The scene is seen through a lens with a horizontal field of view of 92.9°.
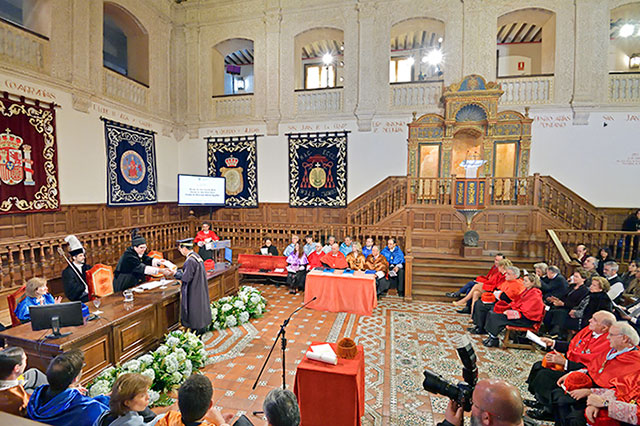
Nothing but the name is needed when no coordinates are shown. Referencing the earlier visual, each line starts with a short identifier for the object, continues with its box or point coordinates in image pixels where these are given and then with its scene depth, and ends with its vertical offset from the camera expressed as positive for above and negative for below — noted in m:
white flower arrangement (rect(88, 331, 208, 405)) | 3.28 -1.94
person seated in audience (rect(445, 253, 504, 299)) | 6.24 -1.83
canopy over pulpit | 8.98 +2.15
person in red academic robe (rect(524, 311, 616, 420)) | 2.98 -1.67
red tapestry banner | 6.02 +0.89
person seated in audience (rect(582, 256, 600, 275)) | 5.41 -1.05
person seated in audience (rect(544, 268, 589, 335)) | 4.59 -1.55
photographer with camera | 1.48 -0.99
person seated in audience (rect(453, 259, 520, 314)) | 5.46 -1.64
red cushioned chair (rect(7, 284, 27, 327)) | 3.98 -1.35
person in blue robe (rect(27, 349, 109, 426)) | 2.07 -1.40
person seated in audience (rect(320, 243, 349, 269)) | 7.31 -1.38
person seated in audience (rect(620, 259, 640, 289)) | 5.33 -1.26
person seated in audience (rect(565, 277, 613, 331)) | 3.93 -1.25
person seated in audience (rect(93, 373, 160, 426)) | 1.91 -1.28
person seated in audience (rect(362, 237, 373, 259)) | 7.54 -1.15
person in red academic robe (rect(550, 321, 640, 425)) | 2.60 -1.46
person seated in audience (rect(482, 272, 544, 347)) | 4.54 -1.65
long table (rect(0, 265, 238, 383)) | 3.14 -1.55
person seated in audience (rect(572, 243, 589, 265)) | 6.27 -1.03
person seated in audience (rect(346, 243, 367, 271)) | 7.21 -1.33
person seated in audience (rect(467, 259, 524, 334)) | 5.03 -1.56
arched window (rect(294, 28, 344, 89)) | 12.52 +5.98
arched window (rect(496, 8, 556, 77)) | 9.48 +5.80
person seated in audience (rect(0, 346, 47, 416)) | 2.19 -1.35
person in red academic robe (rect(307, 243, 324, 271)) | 7.70 -1.39
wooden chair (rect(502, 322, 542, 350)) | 4.57 -2.05
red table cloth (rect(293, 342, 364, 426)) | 2.72 -1.74
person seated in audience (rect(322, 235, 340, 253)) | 7.63 -1.11
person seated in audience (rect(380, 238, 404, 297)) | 7.14 -1.46
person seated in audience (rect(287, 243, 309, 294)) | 7.65 -1.78
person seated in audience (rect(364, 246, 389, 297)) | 6.94 -1.49
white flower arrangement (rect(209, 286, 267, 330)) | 5.30 -1.97
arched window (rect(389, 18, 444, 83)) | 11.79 +5.99
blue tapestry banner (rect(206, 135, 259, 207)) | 10.87 +1.29
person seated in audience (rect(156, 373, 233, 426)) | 1.75 -1.17
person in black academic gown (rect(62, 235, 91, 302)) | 4.59 -1.19
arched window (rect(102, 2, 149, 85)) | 9.23 +5.24
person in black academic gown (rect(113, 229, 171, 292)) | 5.12 -1.15
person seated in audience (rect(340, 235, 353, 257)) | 7.68 -1.12
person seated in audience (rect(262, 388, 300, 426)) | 1.73 -1.19
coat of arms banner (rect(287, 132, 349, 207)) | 10.23 +1.13
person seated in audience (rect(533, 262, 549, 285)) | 5.41 -1.17
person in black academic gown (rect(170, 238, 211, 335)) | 4.50 -1.38
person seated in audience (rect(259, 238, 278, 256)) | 8.76 -1.37
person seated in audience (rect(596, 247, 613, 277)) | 6.40 -1.12
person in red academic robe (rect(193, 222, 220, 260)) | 8.88 -1.04
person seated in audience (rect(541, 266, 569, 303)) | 5.04 -1.38
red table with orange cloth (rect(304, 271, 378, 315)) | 5.97 -1.79
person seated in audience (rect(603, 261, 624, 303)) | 4.98 -1.28
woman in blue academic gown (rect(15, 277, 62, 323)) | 3.83 -1.25
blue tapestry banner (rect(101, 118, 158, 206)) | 8.39 +1.06
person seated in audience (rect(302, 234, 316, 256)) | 8.09 -1.18
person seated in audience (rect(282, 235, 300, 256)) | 8.13 -1.22
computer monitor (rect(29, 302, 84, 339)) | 3.10 -1.21
